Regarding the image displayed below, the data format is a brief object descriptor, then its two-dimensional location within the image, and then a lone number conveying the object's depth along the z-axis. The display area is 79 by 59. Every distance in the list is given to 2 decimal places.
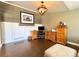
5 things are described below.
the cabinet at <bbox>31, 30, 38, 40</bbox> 2.62
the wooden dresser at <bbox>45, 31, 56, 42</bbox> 2.48
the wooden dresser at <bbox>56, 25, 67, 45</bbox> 2.27
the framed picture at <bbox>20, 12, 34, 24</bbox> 2.33
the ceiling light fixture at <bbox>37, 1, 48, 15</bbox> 1.64
